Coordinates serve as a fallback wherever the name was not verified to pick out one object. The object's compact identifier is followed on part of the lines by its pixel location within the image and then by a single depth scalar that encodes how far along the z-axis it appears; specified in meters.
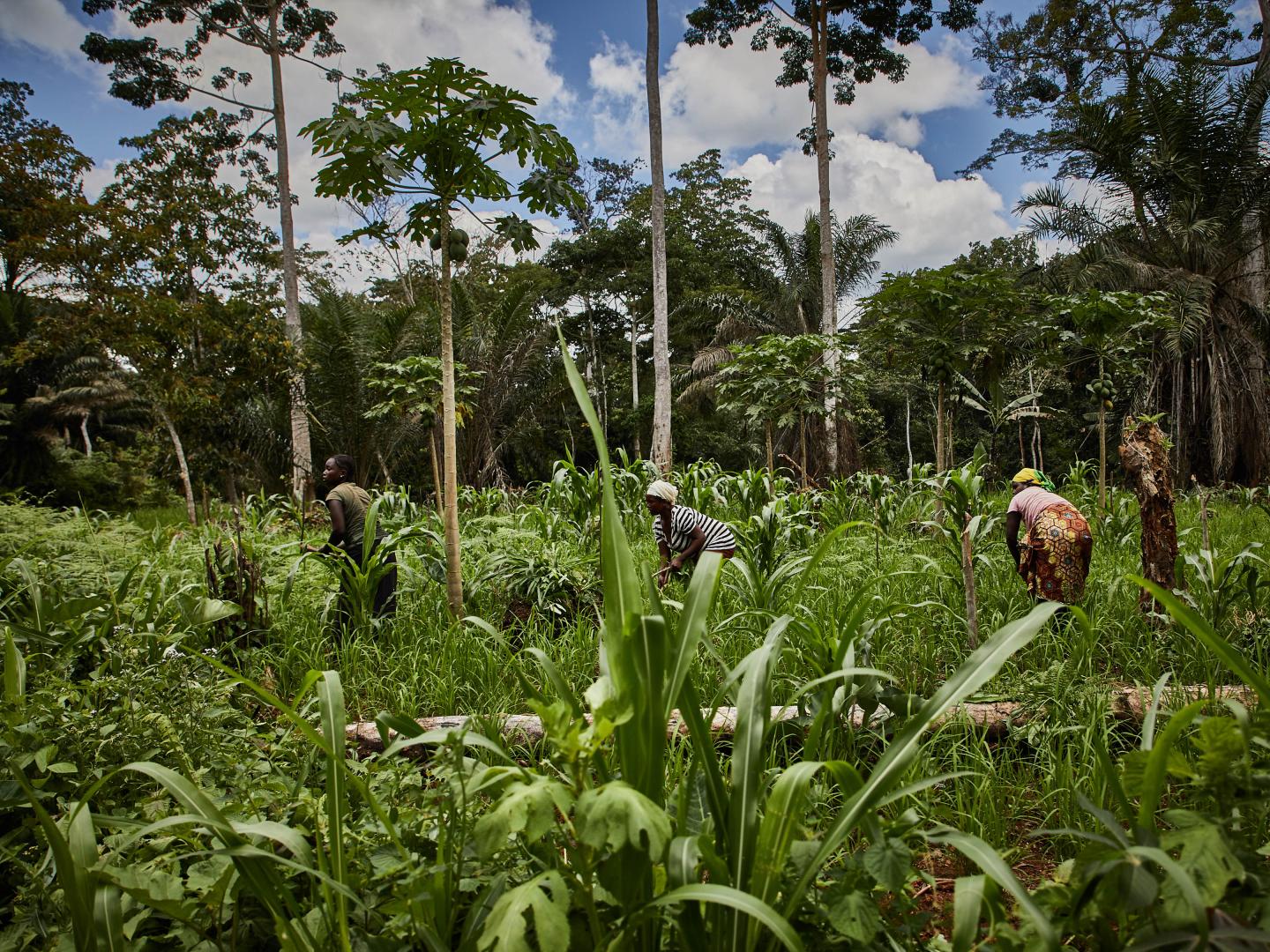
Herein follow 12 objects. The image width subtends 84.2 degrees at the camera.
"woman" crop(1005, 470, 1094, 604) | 3.68
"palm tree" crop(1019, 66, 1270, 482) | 11.98
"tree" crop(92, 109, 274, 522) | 9.74
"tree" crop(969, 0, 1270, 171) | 14.26
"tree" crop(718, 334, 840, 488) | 9.01
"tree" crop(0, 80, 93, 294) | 9.31
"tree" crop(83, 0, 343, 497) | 13.29
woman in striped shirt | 4.79
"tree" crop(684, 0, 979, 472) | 14.41
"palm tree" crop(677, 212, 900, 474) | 19.28
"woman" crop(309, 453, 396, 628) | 4.29
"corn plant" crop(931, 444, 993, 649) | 4.01
